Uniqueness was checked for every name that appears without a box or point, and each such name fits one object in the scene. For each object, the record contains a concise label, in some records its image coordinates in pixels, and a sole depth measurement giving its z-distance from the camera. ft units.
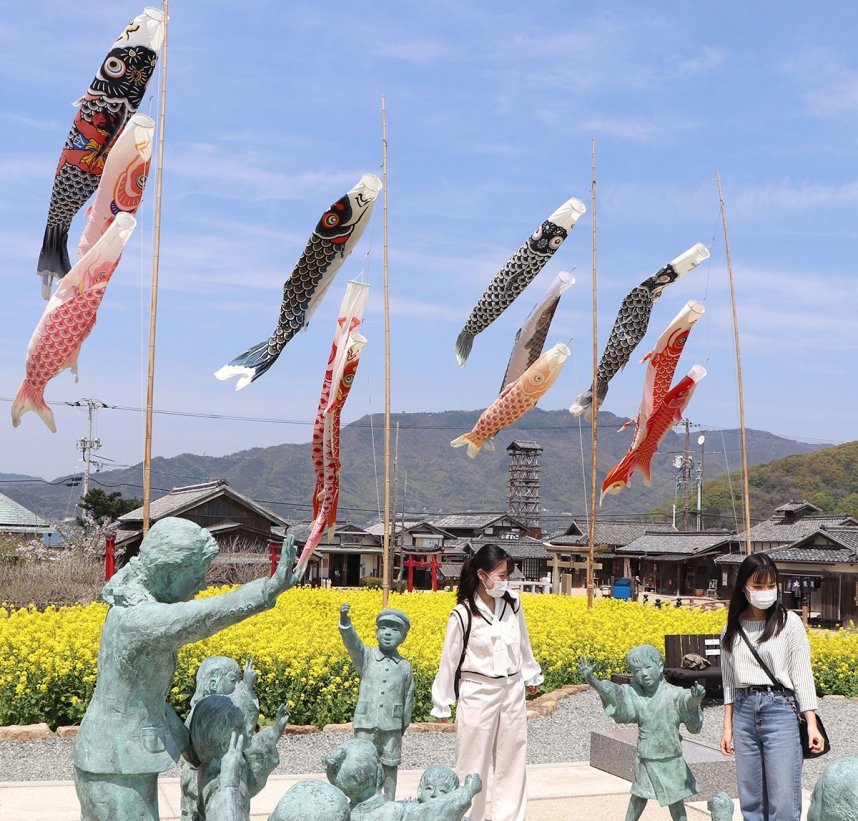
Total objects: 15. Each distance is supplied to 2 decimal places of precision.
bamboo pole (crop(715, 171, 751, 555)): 41.83
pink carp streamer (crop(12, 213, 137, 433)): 29.66
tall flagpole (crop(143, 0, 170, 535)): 27.35
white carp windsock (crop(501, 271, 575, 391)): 44.04
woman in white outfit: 17.19
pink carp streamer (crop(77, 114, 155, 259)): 29.86
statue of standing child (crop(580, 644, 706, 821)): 16.47
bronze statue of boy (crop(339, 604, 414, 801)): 17.98
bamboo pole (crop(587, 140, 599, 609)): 42.93
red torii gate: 111.34
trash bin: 101.14
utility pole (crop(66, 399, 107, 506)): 157.16
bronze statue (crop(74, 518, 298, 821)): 9.00
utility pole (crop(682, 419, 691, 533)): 167.84
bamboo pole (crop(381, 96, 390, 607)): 34.32
